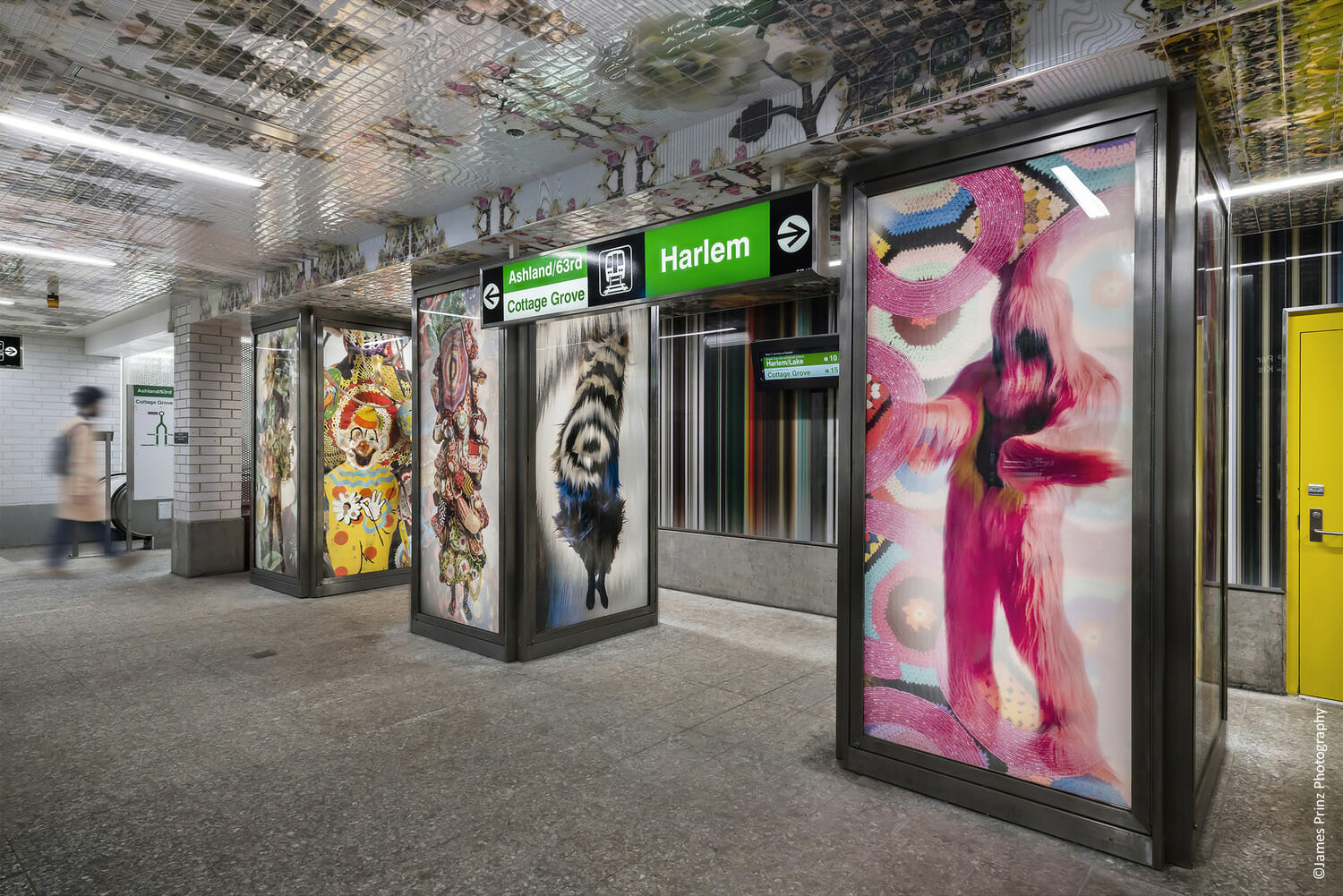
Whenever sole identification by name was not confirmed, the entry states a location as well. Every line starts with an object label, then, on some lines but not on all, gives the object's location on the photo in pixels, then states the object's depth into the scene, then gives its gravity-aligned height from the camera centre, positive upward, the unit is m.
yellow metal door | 4.11 -0.33
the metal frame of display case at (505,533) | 5.00 -0.65
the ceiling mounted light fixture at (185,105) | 3.29 +1.65
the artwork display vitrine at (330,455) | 7.05 -0.13
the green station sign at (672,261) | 3.20 +0.90
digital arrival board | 6.29 +0.68
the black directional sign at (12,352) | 9.88 +1.26
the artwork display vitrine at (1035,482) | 2.54 -0.18
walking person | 7.32 -0.39
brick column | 8.16 -0.12
